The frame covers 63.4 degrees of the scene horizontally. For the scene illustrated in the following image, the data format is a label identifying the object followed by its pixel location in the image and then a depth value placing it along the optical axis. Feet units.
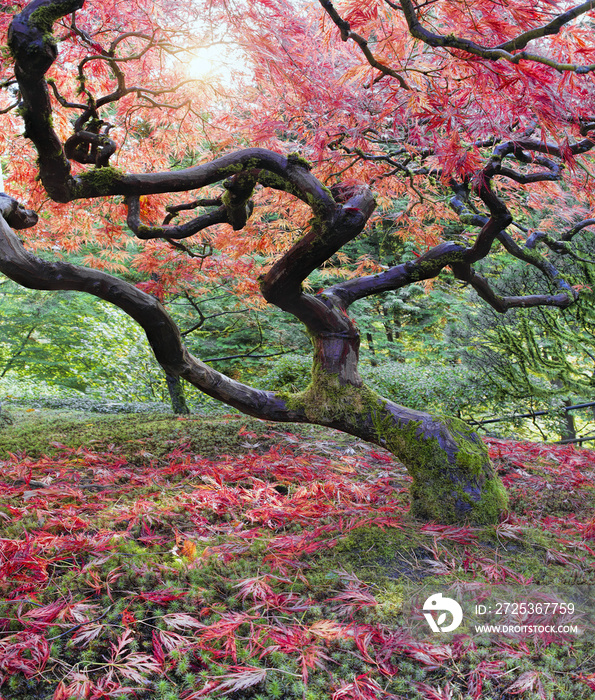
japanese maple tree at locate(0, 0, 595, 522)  6.88
